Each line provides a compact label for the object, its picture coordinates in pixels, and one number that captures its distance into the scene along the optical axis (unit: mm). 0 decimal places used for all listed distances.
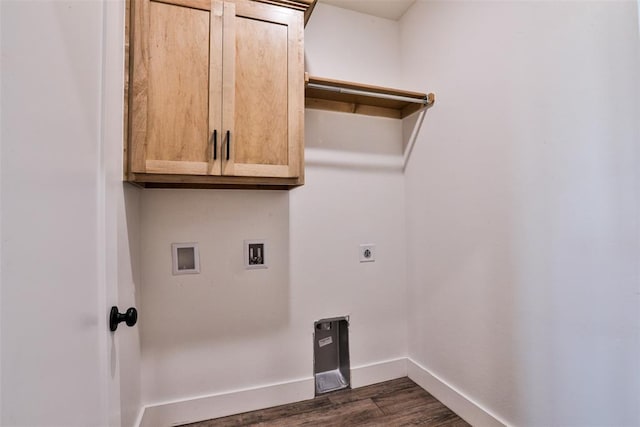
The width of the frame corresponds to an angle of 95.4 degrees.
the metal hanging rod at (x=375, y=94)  1647
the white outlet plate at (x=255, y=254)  1743
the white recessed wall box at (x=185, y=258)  1622
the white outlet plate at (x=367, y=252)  1990
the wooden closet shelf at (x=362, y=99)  1678
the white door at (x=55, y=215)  470
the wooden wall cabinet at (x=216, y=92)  1243
